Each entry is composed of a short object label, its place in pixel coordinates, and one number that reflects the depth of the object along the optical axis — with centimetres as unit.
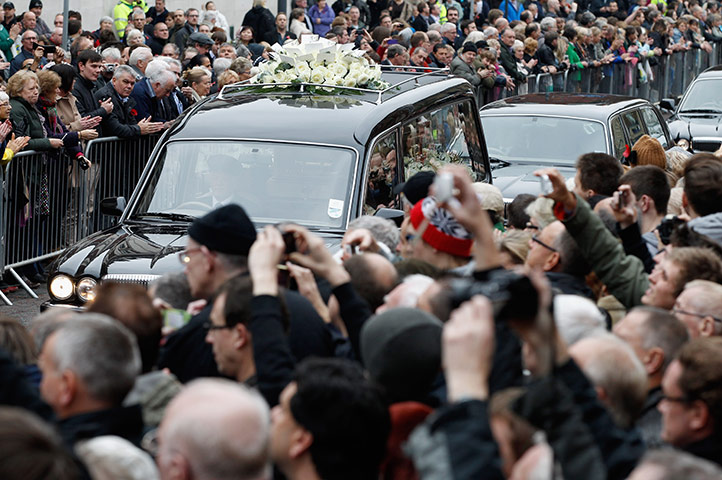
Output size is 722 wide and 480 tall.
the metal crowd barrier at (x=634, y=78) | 2231
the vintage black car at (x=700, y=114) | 1658
